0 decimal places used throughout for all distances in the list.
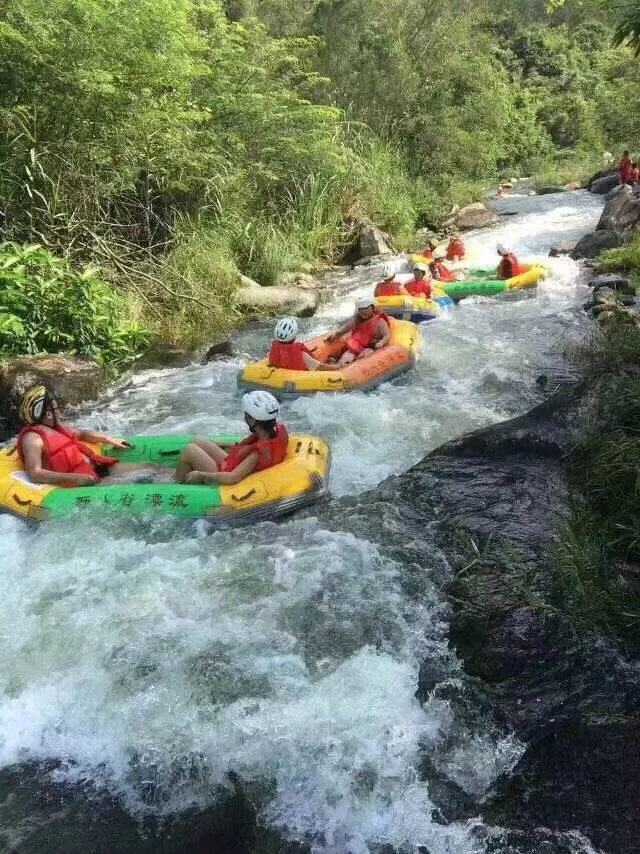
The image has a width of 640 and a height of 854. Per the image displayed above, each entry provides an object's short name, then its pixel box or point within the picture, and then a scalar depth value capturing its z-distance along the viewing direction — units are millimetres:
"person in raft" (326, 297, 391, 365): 7652
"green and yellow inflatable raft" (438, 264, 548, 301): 10391
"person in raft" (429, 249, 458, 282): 11078
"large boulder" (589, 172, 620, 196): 19219
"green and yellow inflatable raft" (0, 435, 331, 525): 4629
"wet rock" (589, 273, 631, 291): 9703
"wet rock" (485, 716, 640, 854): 2412
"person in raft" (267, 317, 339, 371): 6891
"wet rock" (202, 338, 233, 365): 8289
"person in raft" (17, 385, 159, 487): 4770
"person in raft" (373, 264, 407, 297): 9695
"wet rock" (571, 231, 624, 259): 12219
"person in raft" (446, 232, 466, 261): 12891
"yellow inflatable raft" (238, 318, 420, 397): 6789
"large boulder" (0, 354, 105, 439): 6359
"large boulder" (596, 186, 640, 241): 12797
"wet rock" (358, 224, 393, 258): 13406
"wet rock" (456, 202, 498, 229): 16734
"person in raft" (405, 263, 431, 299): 9920
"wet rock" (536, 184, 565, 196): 21344
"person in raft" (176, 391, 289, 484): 4691
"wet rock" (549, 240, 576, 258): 12906
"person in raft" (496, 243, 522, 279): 10703
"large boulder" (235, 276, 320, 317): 9984
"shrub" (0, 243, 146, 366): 7035
